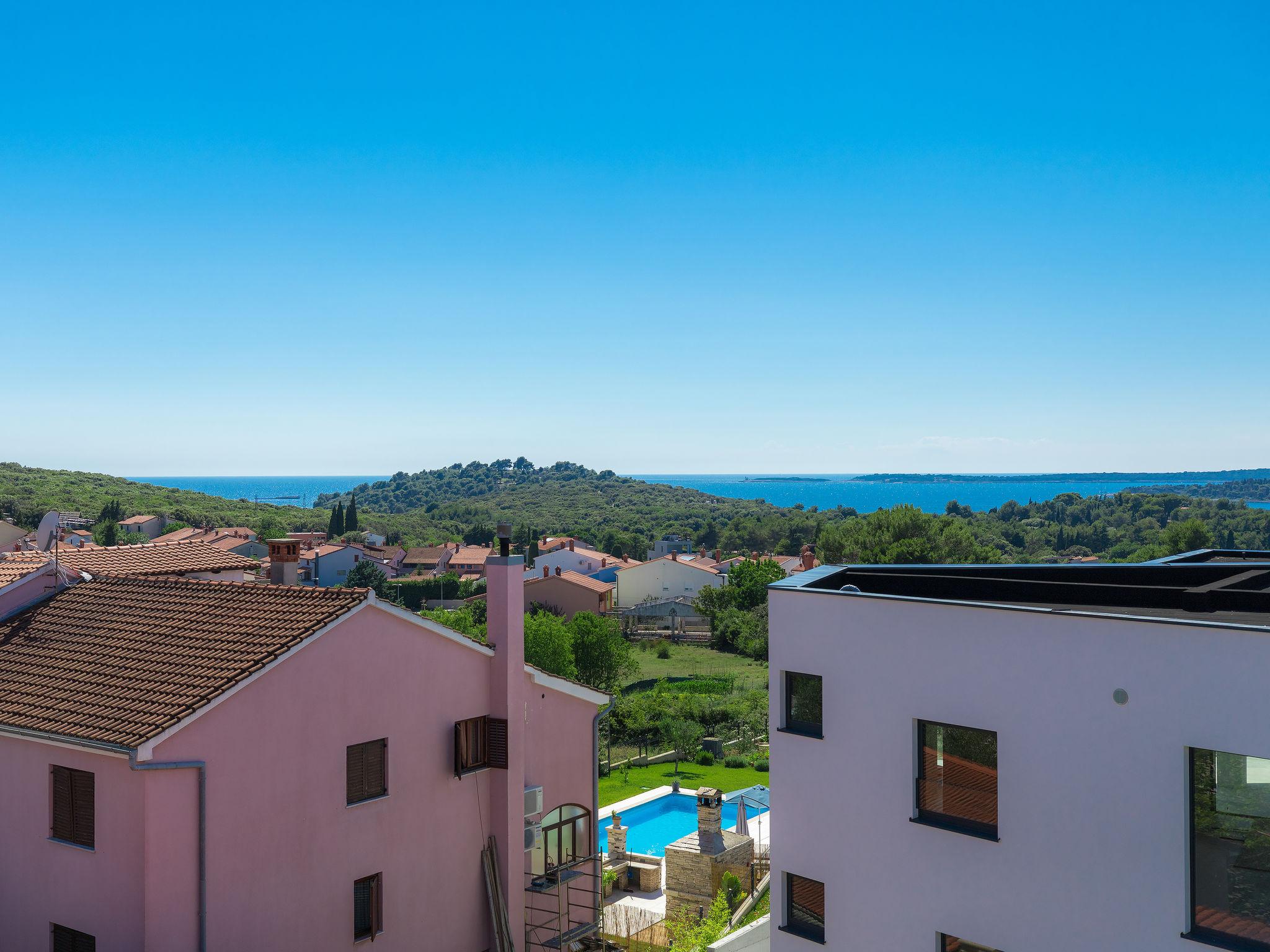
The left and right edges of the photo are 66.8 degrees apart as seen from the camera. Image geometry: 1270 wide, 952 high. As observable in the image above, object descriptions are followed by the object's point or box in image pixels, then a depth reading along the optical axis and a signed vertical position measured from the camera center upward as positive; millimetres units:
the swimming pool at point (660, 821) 29781 -11135
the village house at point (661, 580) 87750 -9666
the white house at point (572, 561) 91438 -8255
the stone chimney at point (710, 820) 21812 -7876
